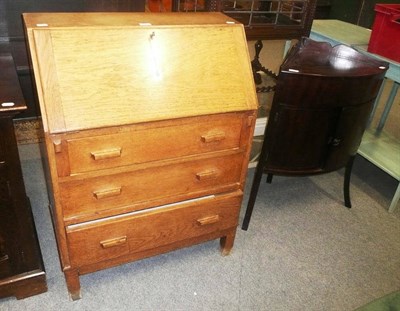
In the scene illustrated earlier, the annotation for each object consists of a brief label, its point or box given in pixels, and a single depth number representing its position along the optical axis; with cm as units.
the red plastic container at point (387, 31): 196
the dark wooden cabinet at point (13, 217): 115
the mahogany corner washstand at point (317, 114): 156
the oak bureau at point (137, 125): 115
